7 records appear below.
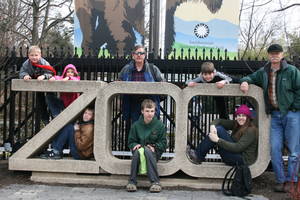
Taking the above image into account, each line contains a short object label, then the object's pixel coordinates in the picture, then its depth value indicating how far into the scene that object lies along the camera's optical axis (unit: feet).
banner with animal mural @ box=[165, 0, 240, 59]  43.78
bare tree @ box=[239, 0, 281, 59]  80.57
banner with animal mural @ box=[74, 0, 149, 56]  44.88
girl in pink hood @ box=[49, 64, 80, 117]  18.62
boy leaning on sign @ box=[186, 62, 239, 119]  16.97
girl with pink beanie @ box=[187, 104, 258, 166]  16.57
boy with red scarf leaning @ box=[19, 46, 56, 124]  18.52
